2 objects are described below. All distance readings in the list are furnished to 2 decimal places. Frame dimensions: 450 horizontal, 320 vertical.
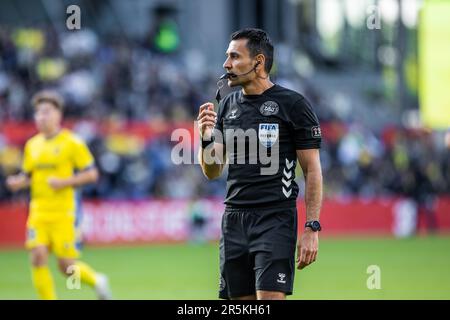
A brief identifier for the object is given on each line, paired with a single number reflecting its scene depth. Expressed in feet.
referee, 51.62
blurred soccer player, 79.00
